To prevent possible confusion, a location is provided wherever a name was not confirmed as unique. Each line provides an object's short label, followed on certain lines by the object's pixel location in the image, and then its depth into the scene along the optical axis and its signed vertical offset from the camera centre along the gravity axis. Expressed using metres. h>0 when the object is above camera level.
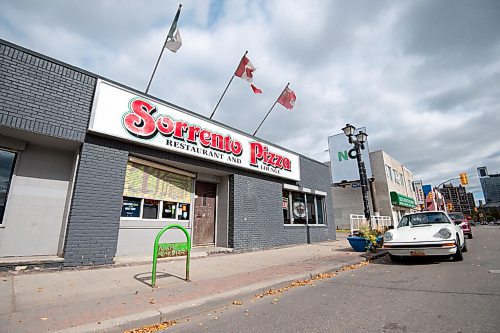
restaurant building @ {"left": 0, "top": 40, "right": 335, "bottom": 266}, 6.19 +1.90
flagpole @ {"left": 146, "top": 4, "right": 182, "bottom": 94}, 8.30 +5.31
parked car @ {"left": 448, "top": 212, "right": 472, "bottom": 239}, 13.91 +0.12
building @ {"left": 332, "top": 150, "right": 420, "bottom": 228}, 26.47 +3.38
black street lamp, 11.20 +3.67
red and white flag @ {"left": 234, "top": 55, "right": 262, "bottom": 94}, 10.77 +6.64
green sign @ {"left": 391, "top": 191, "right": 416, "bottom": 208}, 26.72 +2.77
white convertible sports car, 6.60 -0.37
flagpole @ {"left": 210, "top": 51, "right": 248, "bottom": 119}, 10.27 +5.22
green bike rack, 4.84 -0.37
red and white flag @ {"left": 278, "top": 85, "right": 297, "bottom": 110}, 12.58 +6.33
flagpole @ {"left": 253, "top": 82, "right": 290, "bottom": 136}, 12.11 +5.31
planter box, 9.50 -0.63
